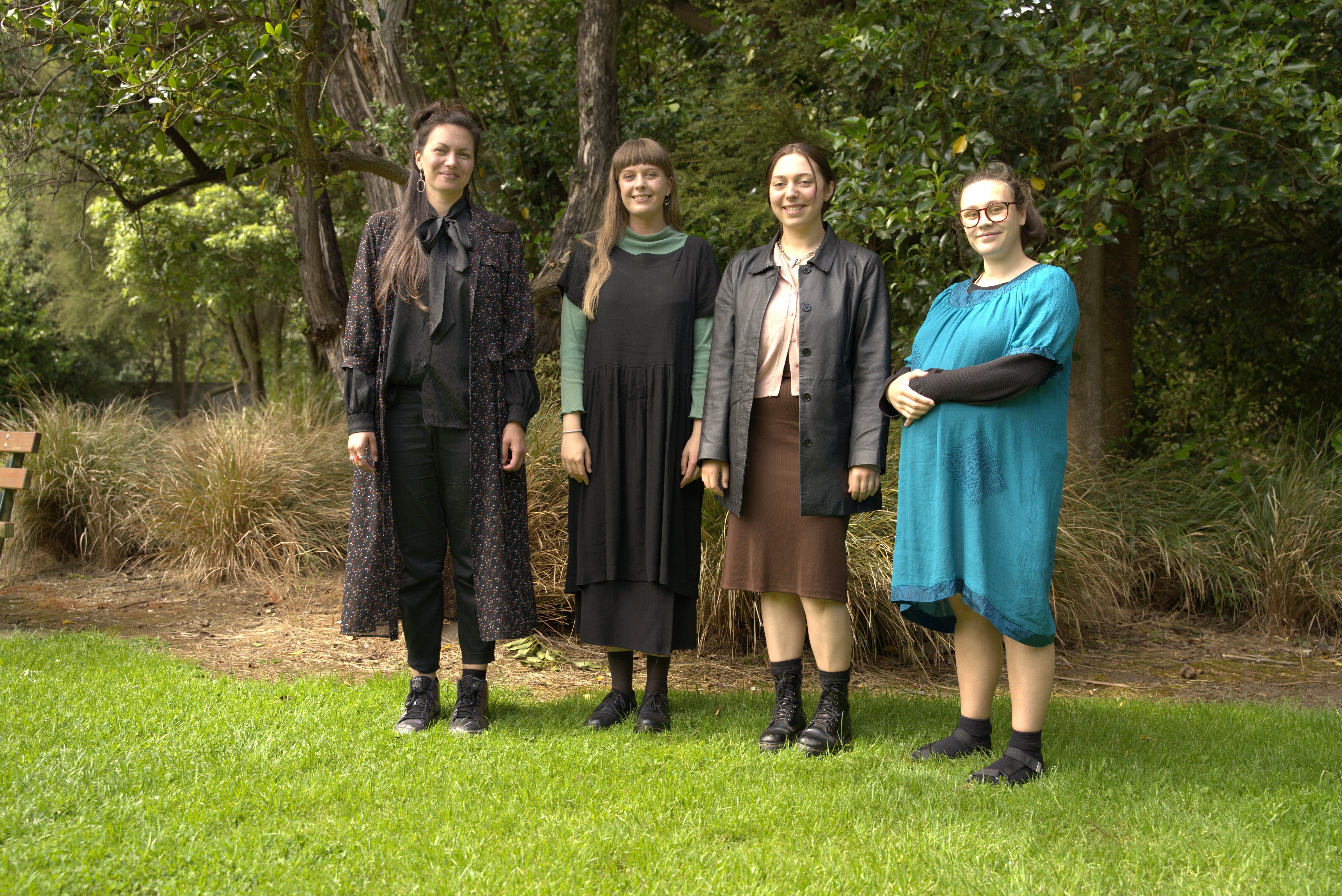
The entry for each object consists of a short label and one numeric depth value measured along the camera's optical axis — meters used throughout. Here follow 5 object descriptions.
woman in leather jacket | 3.10
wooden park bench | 5.43
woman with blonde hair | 3.35
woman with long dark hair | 3.28
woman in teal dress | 2.77
